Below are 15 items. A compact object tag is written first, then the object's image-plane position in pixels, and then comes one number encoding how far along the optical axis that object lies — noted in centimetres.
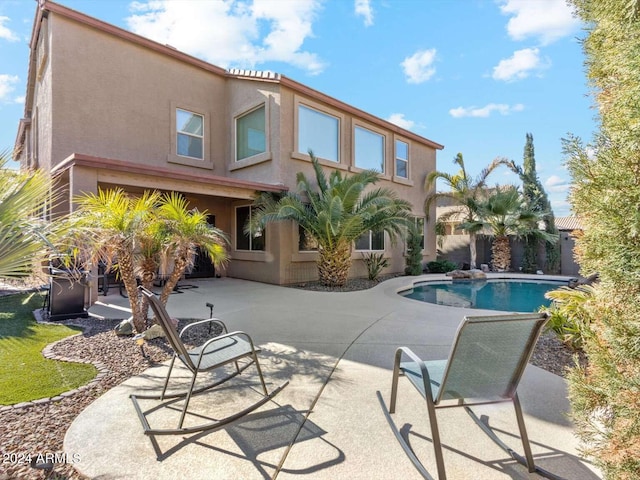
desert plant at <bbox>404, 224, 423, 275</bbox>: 1594
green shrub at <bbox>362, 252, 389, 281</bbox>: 1353
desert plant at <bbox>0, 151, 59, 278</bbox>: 265
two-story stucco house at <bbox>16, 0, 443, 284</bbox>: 1004
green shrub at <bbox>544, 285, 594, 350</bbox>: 468
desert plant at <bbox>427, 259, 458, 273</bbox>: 1739
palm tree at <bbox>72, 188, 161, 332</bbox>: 513
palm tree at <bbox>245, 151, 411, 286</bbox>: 1040
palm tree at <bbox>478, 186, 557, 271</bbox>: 1686
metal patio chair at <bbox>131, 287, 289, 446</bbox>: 297
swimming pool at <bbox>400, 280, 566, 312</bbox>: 1038
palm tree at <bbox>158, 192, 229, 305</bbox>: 557
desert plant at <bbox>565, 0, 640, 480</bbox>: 193
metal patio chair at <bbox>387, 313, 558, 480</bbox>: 245
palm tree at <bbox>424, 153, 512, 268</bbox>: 1730
